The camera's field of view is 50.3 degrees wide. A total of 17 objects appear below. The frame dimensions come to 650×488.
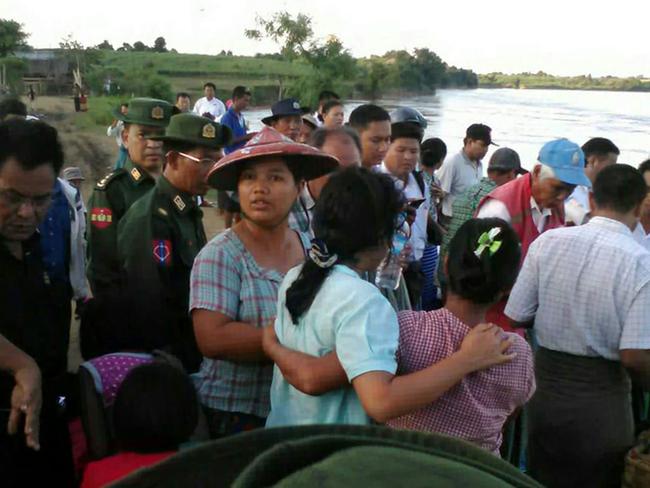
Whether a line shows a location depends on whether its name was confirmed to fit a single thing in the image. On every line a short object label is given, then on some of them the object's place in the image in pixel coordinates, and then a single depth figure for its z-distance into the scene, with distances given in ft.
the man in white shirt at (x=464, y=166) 20.86
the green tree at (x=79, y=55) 153.89
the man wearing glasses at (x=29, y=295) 6.50
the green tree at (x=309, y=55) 88.89
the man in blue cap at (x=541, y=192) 11.60
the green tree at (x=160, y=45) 299.79
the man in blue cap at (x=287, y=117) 22.07
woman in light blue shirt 5.37
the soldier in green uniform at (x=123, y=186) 10.70
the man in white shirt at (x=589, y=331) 8.98
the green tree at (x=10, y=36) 152.76
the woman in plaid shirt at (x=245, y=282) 6.77
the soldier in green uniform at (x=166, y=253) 8.57
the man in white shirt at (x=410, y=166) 13.69
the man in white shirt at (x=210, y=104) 46.42
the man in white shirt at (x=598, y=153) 17.48
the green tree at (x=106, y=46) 282.77
